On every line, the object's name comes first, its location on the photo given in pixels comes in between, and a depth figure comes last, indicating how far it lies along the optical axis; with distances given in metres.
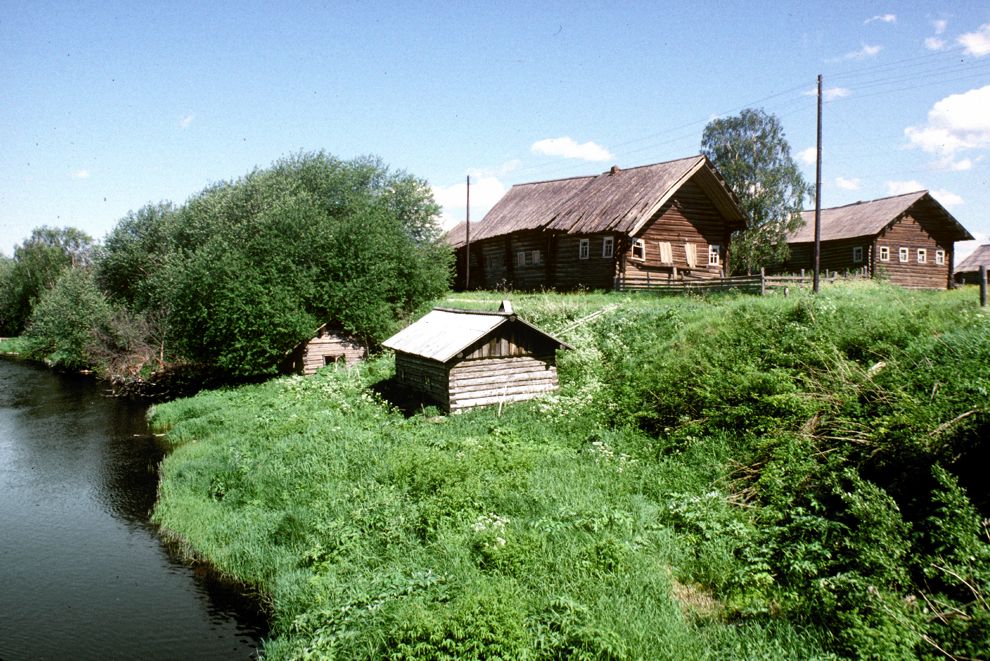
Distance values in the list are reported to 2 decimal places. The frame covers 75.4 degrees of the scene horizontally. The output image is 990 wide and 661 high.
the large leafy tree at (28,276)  60.00
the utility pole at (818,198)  23.55
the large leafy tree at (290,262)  26.08
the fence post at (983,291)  16.38
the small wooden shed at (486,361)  17.09
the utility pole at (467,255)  37.59
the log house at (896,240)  34.94
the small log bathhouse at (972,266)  44.06
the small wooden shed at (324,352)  27.12
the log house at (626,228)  28.70
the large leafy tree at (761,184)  34.00
